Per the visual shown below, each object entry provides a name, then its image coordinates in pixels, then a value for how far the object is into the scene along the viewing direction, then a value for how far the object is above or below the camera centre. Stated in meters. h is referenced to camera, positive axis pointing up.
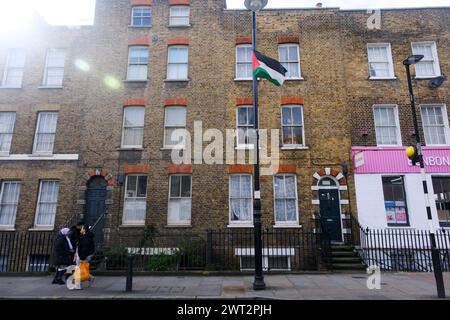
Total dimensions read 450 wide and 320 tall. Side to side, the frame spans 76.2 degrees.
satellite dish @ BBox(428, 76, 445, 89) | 14.45 +6.96
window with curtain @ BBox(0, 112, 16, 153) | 15.19 +4.80
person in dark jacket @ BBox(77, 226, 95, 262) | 9.27 -0.78
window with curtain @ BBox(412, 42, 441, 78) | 15.14 +8.40
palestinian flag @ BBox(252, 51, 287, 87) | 9.38 +4.96
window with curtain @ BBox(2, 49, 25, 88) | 16.11 +8.49
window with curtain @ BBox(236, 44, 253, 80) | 15.40 +8.49
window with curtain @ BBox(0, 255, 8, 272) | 13.27 -1.95
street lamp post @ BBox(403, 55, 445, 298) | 7.75 -0.29
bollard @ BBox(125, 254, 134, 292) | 8.38 -1.56
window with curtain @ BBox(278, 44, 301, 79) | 15.29 +8.62
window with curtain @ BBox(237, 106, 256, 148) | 14.50 +4.73
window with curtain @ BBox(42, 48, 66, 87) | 16.03 +8.44
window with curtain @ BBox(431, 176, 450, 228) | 13.79 +1.24
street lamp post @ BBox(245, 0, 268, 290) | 8.41 +0.34
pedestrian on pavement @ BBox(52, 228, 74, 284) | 9.52 -1.08
